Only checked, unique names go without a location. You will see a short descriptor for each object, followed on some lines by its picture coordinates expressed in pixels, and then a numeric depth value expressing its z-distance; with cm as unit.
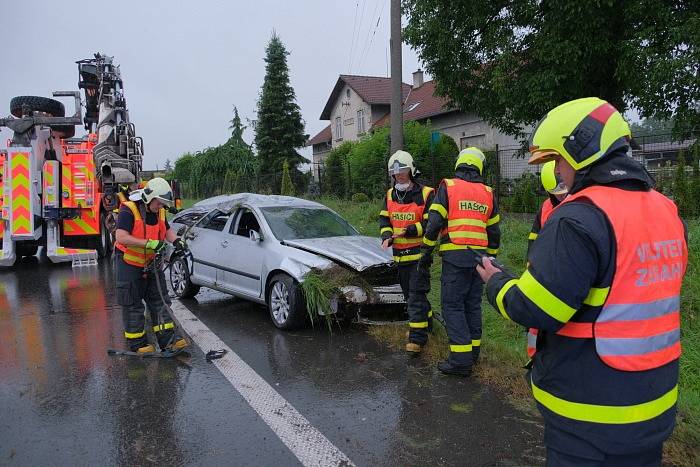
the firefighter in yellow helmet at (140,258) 541
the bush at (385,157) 1564
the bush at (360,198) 1736
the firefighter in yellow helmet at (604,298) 185
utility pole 1040
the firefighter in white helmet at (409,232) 538
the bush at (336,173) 1986
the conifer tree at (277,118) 3466
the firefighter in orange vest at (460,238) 476
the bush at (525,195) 1273
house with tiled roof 2731
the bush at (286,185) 2314
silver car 616
